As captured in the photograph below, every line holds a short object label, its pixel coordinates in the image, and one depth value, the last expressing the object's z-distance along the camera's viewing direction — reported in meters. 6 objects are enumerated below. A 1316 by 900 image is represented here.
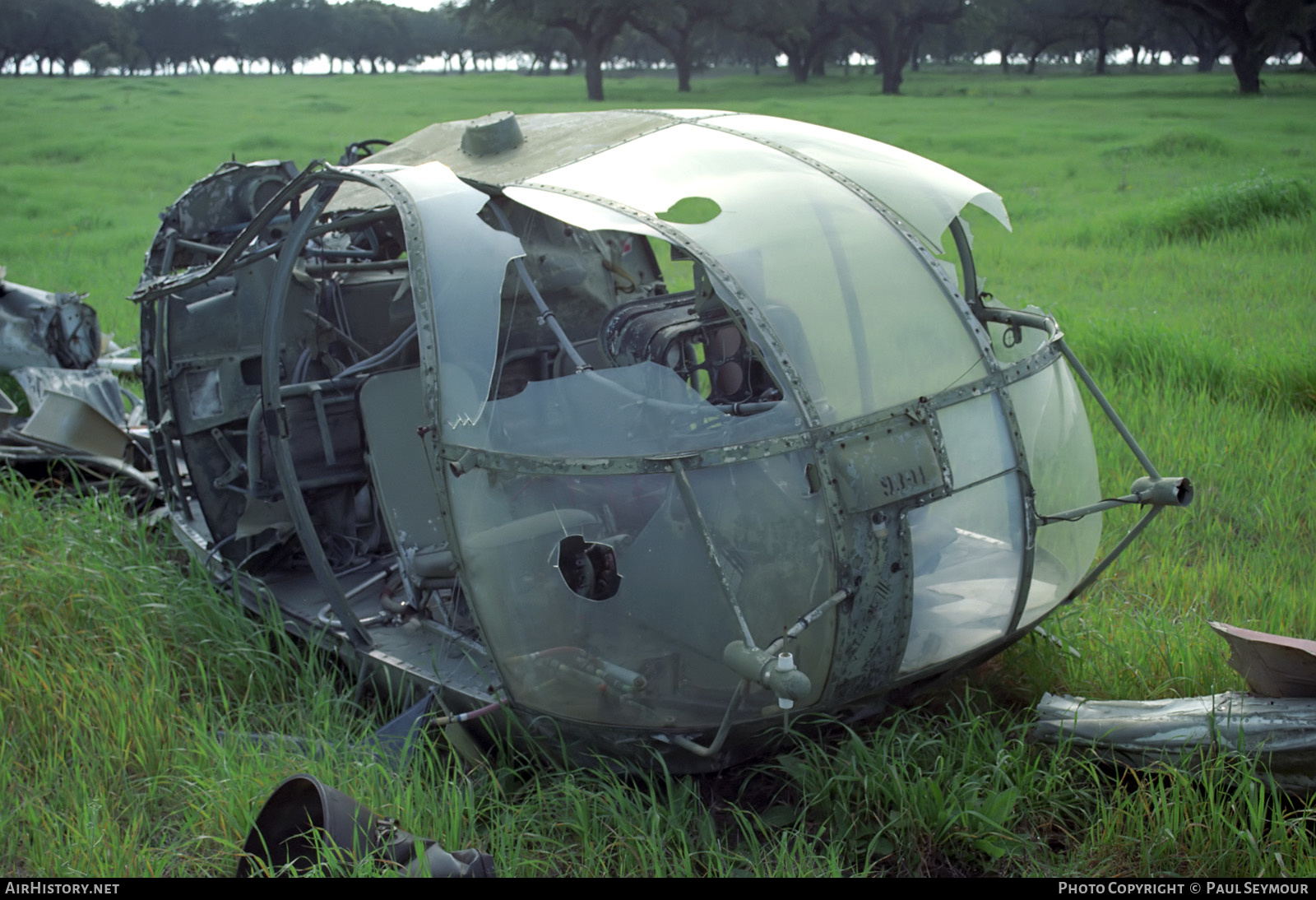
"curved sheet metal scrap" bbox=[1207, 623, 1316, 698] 3.01
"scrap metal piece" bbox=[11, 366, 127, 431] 7.19
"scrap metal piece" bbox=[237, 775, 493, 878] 2.75
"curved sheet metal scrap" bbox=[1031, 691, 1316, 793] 2.99
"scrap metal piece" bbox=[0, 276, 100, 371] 7.70
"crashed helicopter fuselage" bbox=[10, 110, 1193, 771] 2.86
